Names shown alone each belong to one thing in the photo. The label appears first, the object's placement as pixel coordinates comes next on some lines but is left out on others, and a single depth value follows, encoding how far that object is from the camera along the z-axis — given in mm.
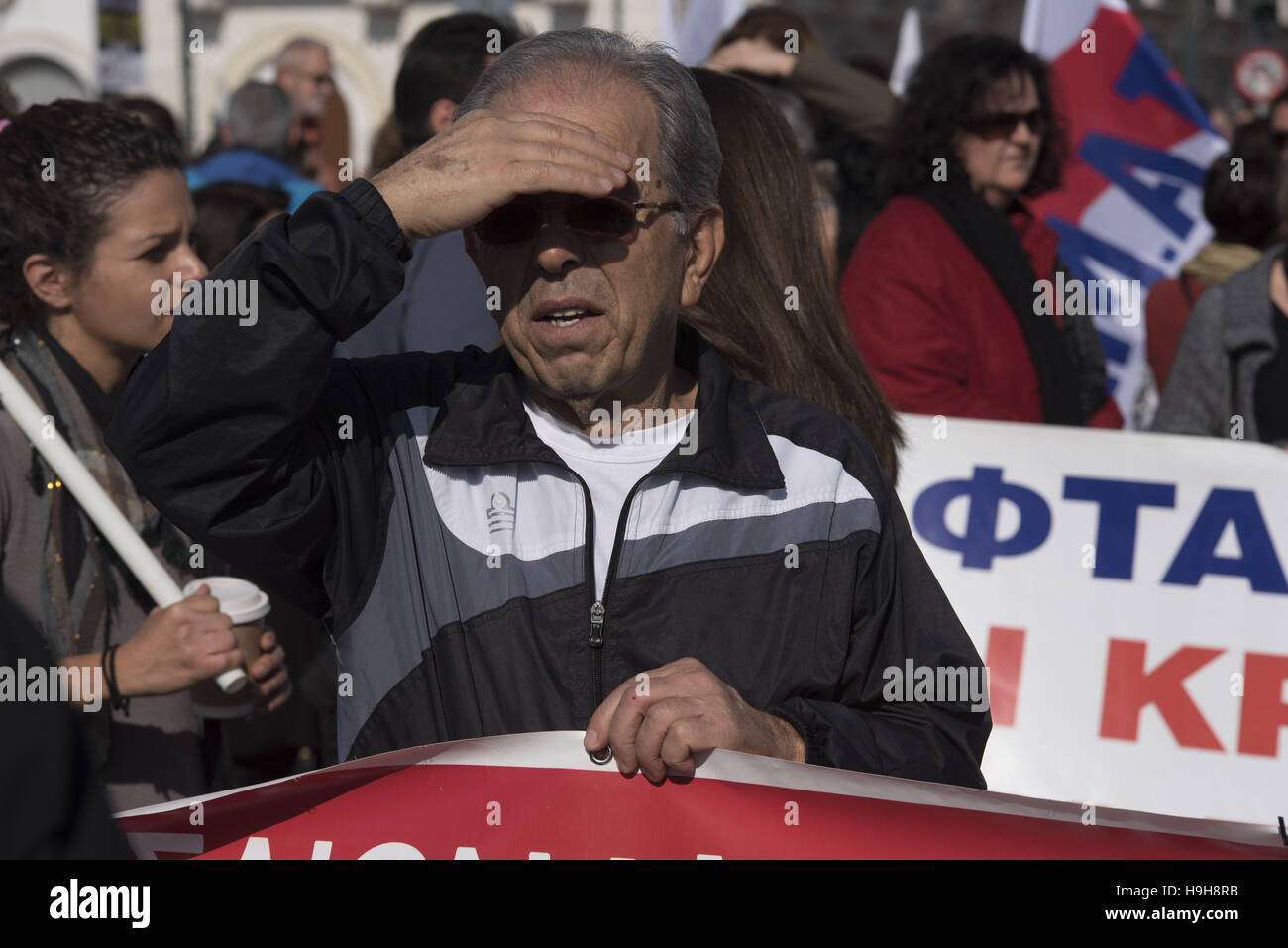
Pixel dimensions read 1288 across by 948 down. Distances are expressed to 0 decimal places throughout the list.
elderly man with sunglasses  2158
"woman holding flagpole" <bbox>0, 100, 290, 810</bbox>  3037
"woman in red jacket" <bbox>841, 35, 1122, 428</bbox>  4484
